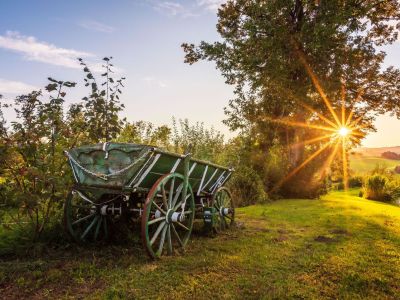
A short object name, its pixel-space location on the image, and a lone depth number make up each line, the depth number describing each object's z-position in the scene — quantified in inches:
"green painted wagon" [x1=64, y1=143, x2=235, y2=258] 174.7
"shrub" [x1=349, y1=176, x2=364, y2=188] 1086.1
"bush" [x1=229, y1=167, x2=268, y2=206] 522.9
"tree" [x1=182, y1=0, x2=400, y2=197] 592.1
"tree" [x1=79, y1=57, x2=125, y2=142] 236.2
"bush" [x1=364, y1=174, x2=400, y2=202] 697.6
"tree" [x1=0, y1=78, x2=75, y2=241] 170.4
